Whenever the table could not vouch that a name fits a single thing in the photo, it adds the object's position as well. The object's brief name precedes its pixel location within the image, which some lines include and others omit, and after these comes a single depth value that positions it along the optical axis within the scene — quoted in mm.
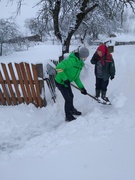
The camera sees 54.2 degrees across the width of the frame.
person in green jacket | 2593
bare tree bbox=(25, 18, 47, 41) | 7149
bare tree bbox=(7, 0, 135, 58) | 5502
